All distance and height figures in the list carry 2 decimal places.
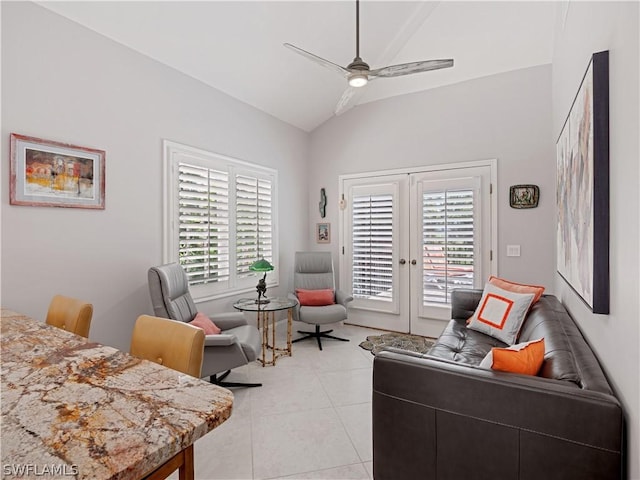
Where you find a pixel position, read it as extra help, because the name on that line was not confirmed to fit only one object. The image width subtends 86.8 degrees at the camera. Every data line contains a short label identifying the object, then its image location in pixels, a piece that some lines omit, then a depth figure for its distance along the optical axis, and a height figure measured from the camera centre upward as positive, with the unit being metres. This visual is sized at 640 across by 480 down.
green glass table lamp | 3.57 -0.32
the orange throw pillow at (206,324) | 2.86 -0.73
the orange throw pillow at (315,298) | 4.25 -0.74
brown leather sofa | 1.17 -0.70
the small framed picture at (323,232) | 5.20 +0.10
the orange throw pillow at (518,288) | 2.67 -0.40
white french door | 4.12 -0.04
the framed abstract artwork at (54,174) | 2.28 +0.47
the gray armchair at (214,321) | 2.55 -0.77
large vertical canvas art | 1.29 +0.23
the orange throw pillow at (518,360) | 1.47 -0.53
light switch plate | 3.91 -0.13
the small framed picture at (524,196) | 3.79 +0.50
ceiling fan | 2.45 +1.26
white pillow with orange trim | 2.55 -0.59
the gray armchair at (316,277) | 4.34 -0.52
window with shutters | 3.37 +0.24
